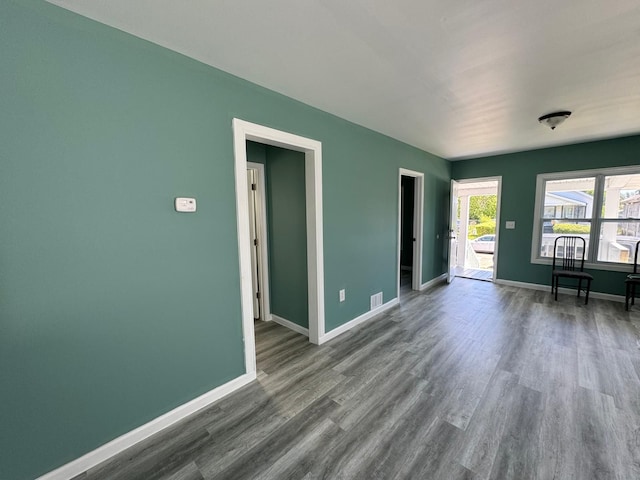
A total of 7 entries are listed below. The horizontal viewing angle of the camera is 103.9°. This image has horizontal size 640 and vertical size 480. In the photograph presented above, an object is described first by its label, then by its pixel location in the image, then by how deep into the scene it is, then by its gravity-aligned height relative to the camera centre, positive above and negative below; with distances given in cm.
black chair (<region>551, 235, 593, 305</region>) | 423 -71
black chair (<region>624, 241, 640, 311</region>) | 354 -92
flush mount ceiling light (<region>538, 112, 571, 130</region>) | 276 +112
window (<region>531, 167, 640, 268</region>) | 395 +9
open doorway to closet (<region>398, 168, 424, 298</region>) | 455 -25
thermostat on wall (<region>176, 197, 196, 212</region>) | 173 +11
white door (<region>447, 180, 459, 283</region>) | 505 -7
